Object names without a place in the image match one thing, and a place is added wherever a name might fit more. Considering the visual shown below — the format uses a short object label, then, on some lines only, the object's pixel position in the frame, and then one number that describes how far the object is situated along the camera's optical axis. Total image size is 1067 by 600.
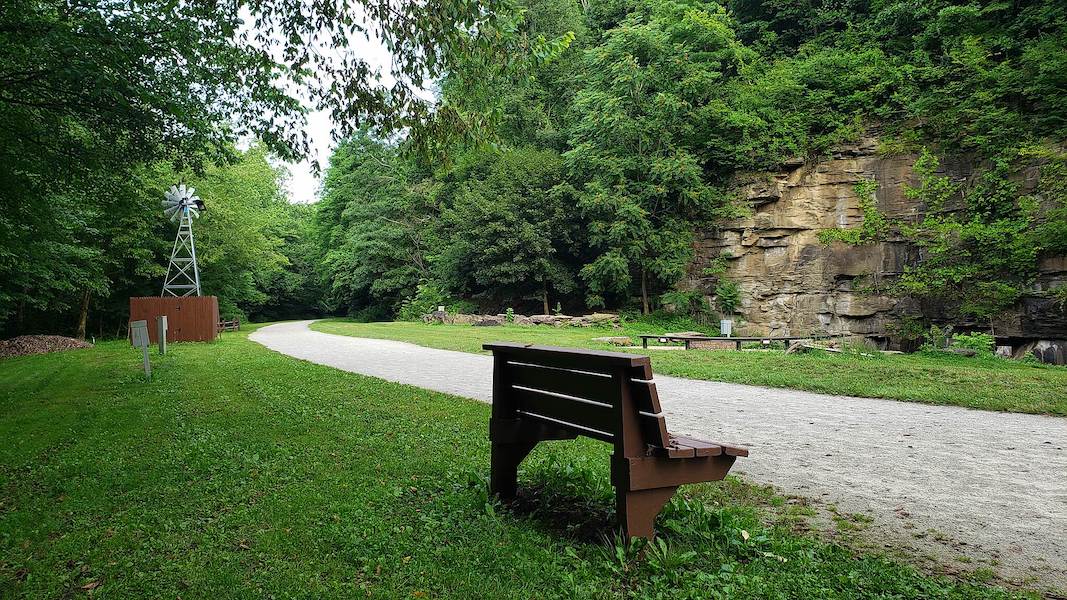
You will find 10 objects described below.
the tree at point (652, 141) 26.47
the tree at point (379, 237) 41.94
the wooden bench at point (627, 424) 2.98
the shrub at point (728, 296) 25.47
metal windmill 21.79
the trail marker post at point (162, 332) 14.78
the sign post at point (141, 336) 10.88
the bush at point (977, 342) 15.22
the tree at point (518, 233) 30.44
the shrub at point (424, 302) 36.53
